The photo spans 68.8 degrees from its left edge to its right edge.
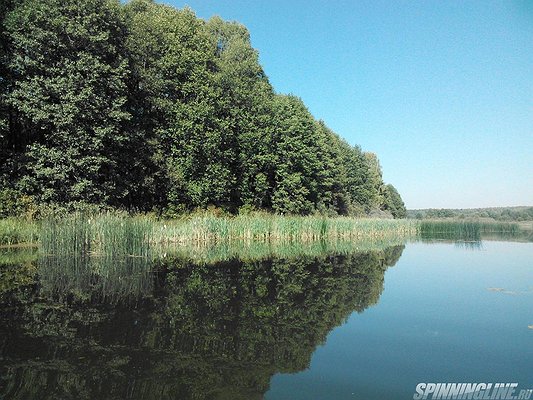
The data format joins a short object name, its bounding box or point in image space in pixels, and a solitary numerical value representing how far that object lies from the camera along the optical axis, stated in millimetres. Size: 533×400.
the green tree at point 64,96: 16422
